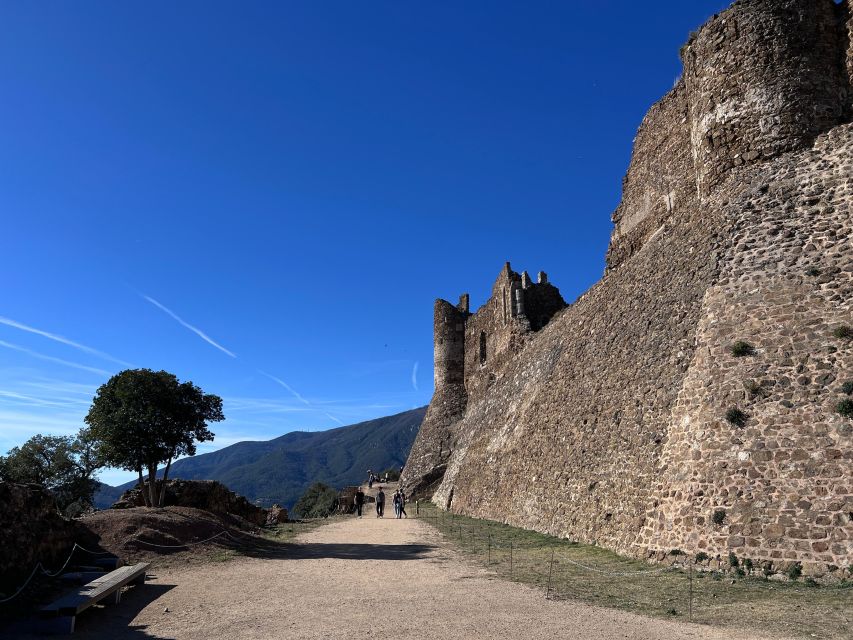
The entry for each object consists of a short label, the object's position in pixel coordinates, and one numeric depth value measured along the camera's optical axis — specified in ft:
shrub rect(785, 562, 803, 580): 25.67
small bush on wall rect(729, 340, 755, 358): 33.91
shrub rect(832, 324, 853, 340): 30.96
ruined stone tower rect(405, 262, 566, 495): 99.76
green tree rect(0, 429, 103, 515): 109.50
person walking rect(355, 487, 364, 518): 97.84
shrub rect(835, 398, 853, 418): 28.37
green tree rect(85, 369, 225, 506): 57.77
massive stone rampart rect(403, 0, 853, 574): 29.22
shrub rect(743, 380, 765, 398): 31.94
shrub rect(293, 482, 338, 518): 122.49
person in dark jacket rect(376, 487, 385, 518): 88.02
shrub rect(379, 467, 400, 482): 175.09
